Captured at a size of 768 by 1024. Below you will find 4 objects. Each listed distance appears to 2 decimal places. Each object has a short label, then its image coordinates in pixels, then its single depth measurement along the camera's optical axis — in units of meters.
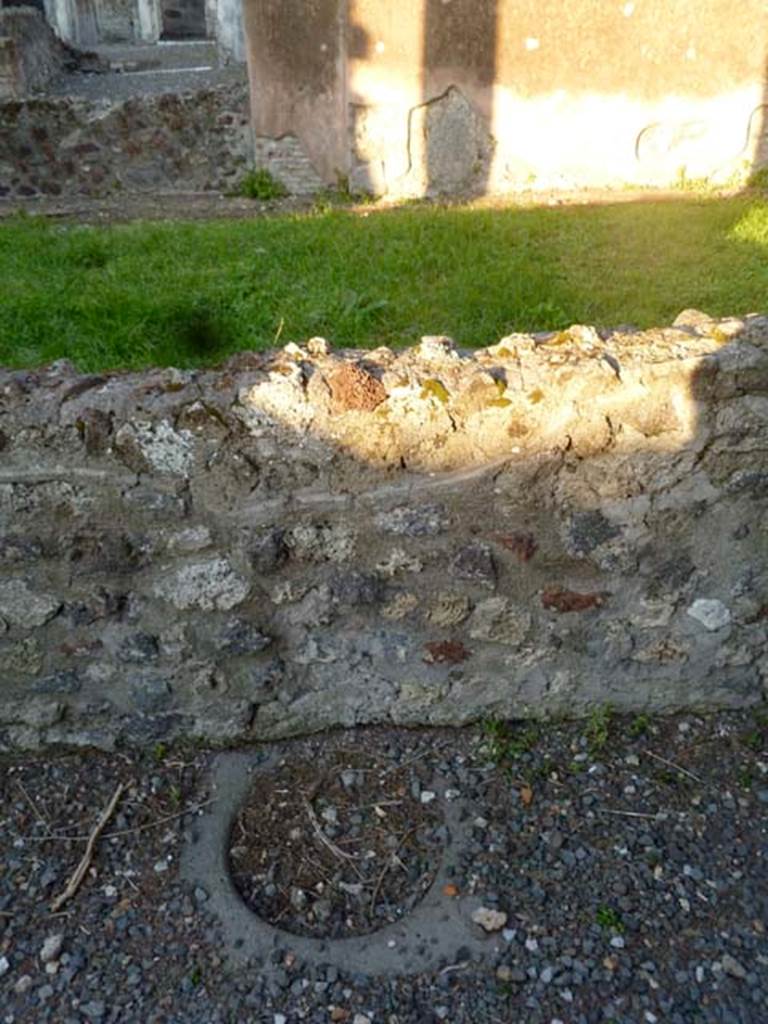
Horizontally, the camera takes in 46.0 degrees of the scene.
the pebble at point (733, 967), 1.93
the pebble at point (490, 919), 2.04
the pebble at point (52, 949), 2.01
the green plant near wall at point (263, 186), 7.88
